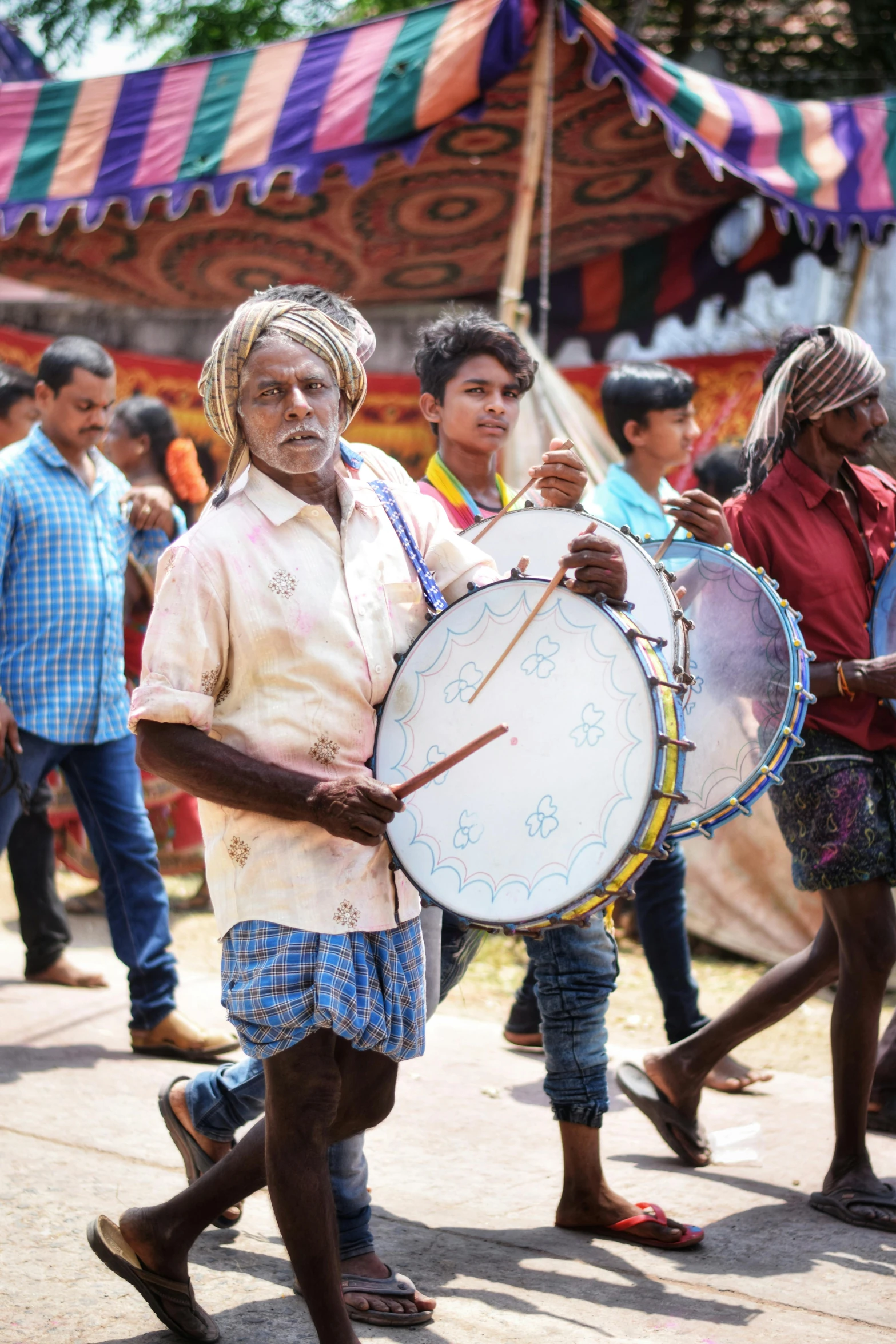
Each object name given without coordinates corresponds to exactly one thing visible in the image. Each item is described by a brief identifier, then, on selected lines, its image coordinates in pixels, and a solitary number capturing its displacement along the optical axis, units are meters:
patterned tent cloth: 6.44
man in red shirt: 3.50
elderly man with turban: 2.49
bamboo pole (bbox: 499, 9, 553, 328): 6.55
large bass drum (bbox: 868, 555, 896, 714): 3.65
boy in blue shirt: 4.43
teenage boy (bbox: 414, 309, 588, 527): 3.70
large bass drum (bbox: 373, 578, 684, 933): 2.57
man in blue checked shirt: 4.66
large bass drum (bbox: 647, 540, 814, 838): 3.29
